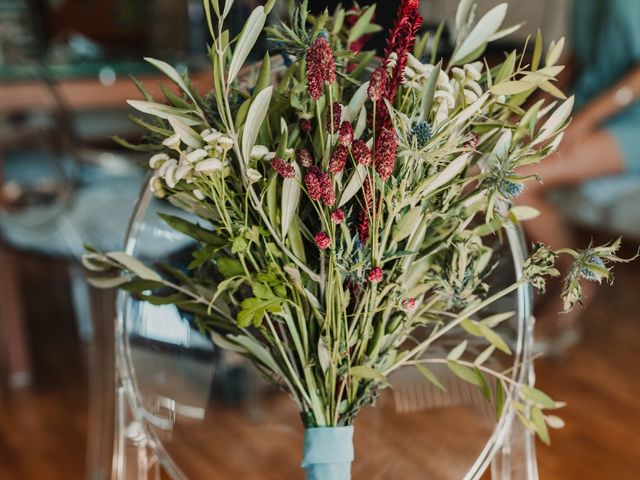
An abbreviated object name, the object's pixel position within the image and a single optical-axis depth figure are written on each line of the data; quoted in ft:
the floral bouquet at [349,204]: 1.47
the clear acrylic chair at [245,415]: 1.85
